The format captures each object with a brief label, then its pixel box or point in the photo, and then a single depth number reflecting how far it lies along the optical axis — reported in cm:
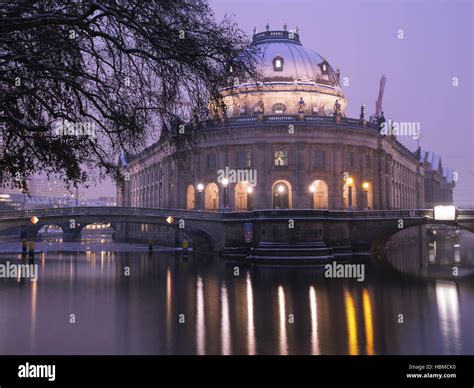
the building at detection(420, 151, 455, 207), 14650
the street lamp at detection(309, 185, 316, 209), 6650
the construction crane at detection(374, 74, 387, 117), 13138
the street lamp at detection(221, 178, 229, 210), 6450
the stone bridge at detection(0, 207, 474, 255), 5197
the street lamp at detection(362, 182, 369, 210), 7025
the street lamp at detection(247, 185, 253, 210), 6762
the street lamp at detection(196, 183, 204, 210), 7119
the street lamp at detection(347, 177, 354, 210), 6698
